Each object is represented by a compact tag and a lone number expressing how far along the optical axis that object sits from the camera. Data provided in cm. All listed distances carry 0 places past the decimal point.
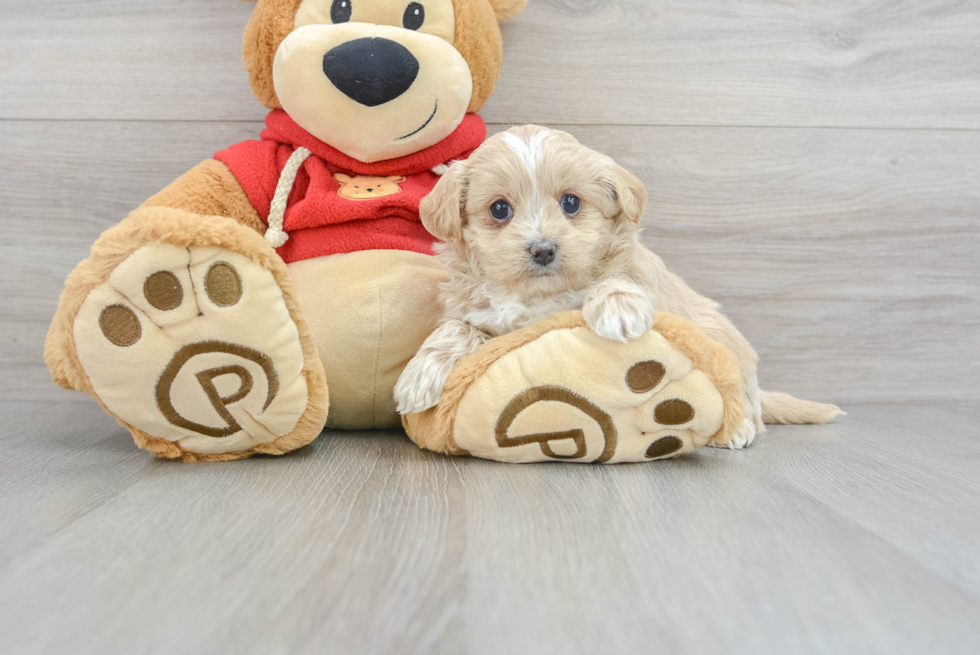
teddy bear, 41
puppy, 44
